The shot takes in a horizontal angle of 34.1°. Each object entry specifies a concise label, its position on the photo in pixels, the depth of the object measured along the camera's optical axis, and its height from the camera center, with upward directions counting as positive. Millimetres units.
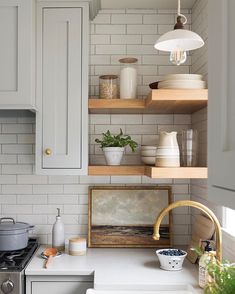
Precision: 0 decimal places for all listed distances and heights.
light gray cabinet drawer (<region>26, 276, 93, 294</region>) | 2182 -755
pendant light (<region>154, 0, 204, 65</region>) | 1448 +437
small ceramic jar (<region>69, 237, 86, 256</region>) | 2453 -605
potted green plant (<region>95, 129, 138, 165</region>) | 2477 +44
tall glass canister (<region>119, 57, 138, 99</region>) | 2475 +486
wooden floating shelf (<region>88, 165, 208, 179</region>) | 2121 -107
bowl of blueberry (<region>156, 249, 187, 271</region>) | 2139 -606
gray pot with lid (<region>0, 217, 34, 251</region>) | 2363 -520
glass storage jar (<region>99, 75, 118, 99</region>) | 2508 +432
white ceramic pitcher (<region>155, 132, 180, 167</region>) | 2162 +10
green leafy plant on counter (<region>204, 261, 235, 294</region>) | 1256 -442
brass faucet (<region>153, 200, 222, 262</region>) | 1833 -344
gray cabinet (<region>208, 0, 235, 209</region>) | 605 +85
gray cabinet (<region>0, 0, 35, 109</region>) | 2285 +589
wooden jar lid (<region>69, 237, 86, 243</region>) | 2465 -566
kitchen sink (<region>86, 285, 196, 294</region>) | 1909 -691
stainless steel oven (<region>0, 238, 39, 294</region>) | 2070 -664
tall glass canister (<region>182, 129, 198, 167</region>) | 2268 +29
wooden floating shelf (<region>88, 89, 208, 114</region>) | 2113 +296
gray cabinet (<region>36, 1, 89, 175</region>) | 2416 +382
